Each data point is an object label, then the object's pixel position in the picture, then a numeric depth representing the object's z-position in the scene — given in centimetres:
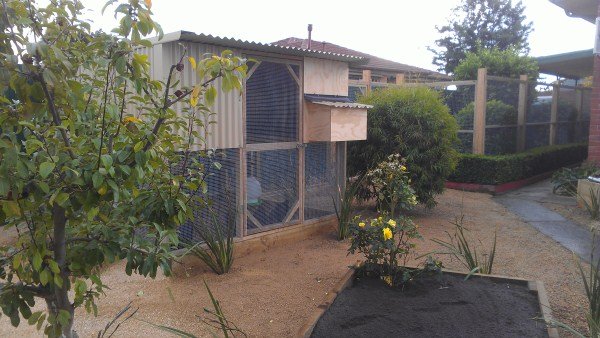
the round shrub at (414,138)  804
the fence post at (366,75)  1126
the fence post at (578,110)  1605
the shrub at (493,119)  1141
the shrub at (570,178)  978
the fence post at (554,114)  1423
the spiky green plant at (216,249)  507
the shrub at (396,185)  553
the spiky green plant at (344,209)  669
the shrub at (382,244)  448
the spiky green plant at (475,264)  471
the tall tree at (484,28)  3662
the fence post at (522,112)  1252
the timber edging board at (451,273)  358
